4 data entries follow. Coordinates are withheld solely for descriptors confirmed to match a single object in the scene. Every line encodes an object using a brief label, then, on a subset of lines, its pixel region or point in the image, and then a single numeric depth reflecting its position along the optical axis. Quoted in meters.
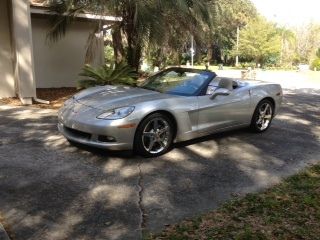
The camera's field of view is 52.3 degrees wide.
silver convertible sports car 4.34
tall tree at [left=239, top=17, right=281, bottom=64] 40.08
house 8.22
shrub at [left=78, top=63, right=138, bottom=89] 9.06
